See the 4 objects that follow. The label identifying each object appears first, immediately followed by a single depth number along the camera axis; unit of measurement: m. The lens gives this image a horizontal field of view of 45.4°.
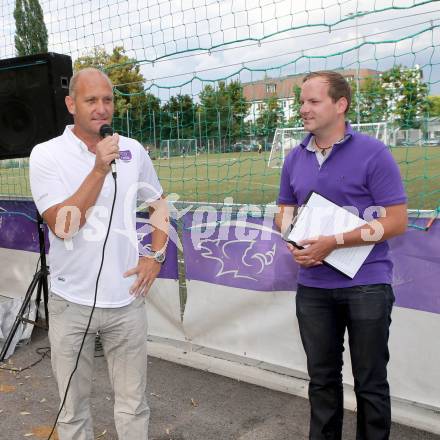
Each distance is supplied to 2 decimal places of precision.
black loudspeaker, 4.01
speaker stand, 4.44
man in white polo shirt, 2.28
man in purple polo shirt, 2.37
